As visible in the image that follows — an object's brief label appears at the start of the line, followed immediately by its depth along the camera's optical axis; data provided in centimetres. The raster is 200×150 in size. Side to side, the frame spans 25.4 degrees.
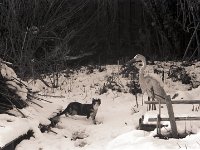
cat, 970
